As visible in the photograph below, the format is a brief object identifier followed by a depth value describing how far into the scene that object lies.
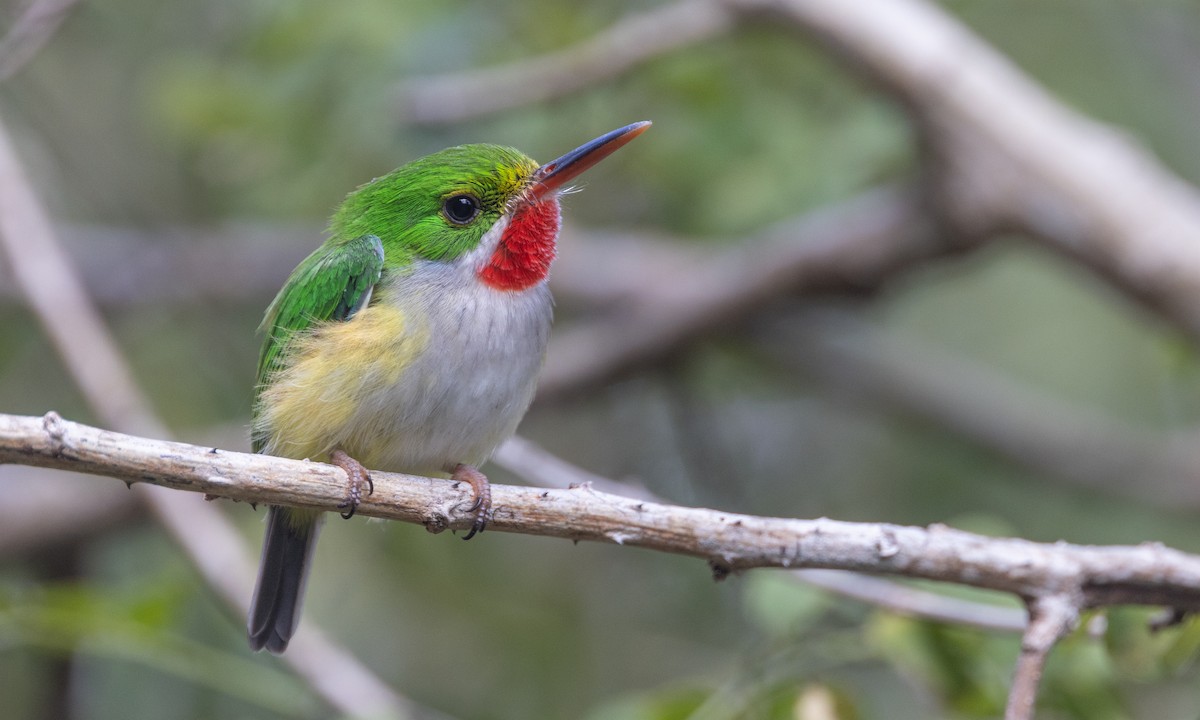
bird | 5.32
